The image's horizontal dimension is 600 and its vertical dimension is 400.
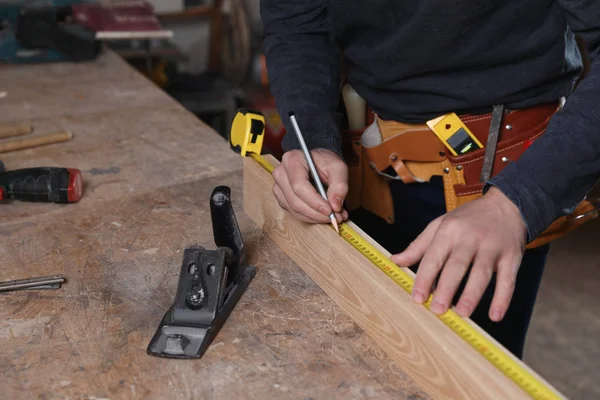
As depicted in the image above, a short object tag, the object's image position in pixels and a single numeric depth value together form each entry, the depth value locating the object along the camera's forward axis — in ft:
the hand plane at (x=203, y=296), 3.57
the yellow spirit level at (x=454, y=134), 4.63
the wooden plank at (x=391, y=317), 2.99
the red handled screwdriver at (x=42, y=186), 5.11
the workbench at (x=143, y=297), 3.36
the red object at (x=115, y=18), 9.06
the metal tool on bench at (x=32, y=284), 4.08
